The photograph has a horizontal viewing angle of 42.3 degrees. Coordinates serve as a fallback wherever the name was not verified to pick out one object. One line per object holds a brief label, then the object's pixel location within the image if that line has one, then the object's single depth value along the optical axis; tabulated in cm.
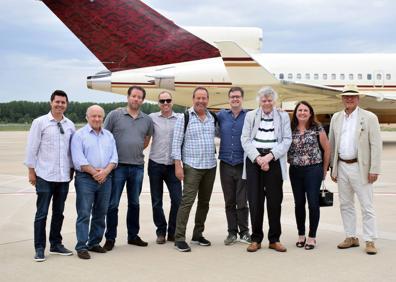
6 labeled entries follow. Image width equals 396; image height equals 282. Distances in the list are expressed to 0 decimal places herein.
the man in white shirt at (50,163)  506
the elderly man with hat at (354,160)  538
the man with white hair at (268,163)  546
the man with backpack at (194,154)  561
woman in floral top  554
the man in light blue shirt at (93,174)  519
